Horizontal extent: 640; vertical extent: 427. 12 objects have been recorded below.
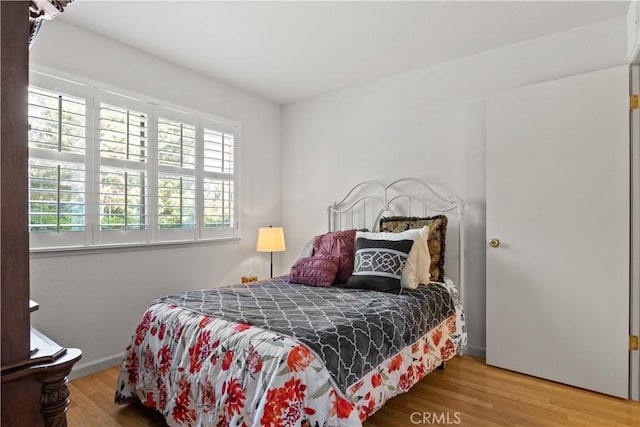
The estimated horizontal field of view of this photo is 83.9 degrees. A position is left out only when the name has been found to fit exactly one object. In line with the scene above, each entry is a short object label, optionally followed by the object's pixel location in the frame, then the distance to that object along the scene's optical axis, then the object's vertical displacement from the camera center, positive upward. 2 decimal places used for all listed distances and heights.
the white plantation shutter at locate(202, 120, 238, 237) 3.52 +0.34
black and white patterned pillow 2.50 -0.38
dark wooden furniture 0.68 -0.06
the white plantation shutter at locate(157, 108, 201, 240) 3.14 +0.34
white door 2.35 -0.11
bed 1.46 -0.68
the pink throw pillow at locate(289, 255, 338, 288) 2.72 -0.45
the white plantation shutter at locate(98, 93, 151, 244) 2.75 +0.35
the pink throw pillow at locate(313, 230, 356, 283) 2.84 -0.29
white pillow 2.52 -0.33
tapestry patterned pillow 2.81 -0.19
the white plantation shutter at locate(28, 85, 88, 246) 2.40 +0.32
